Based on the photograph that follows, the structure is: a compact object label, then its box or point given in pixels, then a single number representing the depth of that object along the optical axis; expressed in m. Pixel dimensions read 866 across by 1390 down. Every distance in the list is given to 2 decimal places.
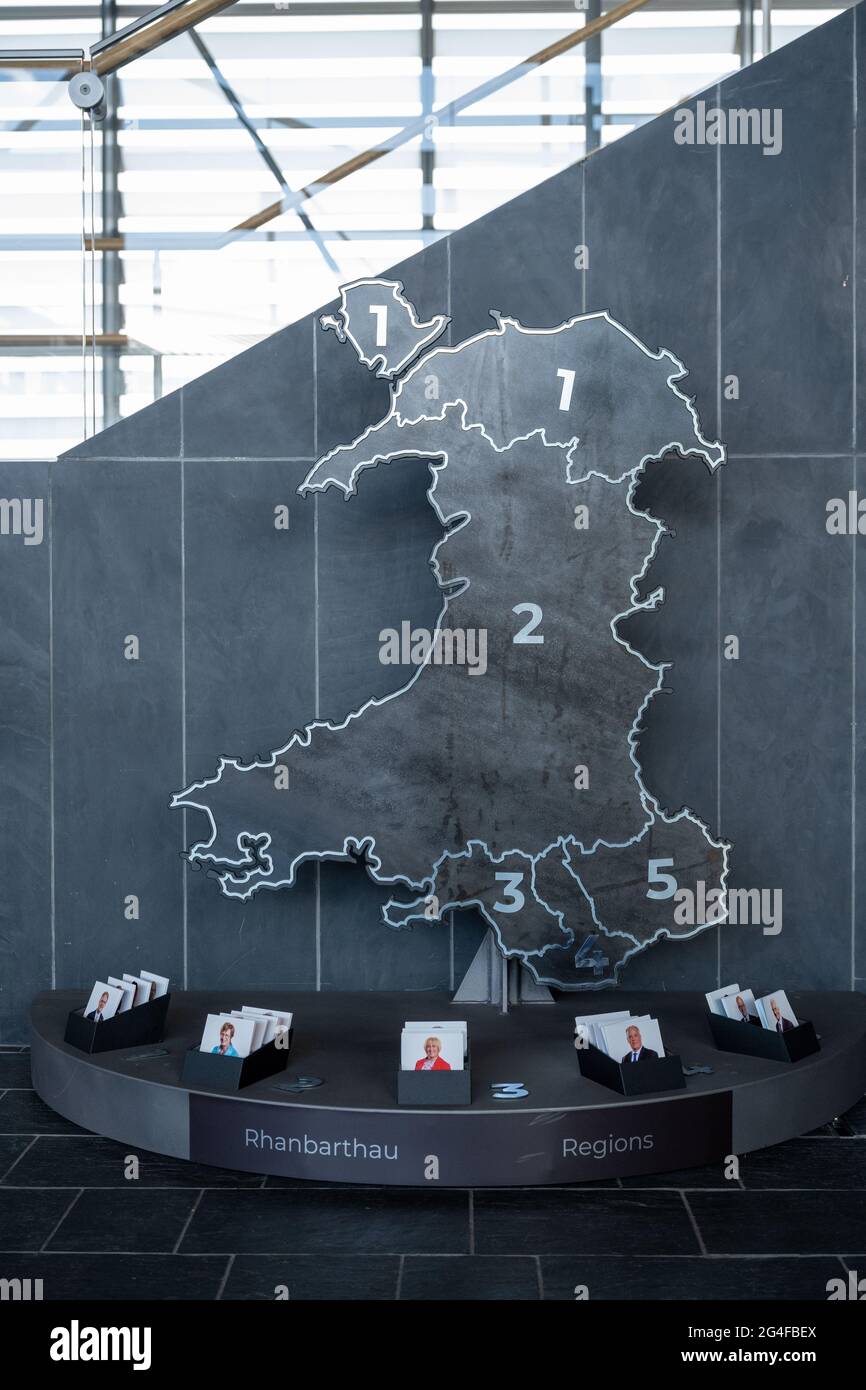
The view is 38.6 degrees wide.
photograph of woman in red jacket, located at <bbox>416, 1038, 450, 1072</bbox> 4.06
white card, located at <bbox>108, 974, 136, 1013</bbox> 4.66
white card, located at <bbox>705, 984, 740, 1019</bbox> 4.64
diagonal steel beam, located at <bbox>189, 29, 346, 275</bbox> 5.36
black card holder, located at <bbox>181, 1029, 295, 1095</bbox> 4.19
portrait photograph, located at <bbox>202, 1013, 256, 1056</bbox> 4.24
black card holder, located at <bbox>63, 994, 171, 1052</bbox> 4.58
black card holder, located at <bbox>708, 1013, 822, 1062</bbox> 4.47
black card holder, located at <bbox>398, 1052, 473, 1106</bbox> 4.03
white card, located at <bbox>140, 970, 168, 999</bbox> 4.75
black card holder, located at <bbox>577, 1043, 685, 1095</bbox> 4.12
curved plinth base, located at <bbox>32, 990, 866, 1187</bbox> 4.01
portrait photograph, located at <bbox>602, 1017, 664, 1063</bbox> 4.19
